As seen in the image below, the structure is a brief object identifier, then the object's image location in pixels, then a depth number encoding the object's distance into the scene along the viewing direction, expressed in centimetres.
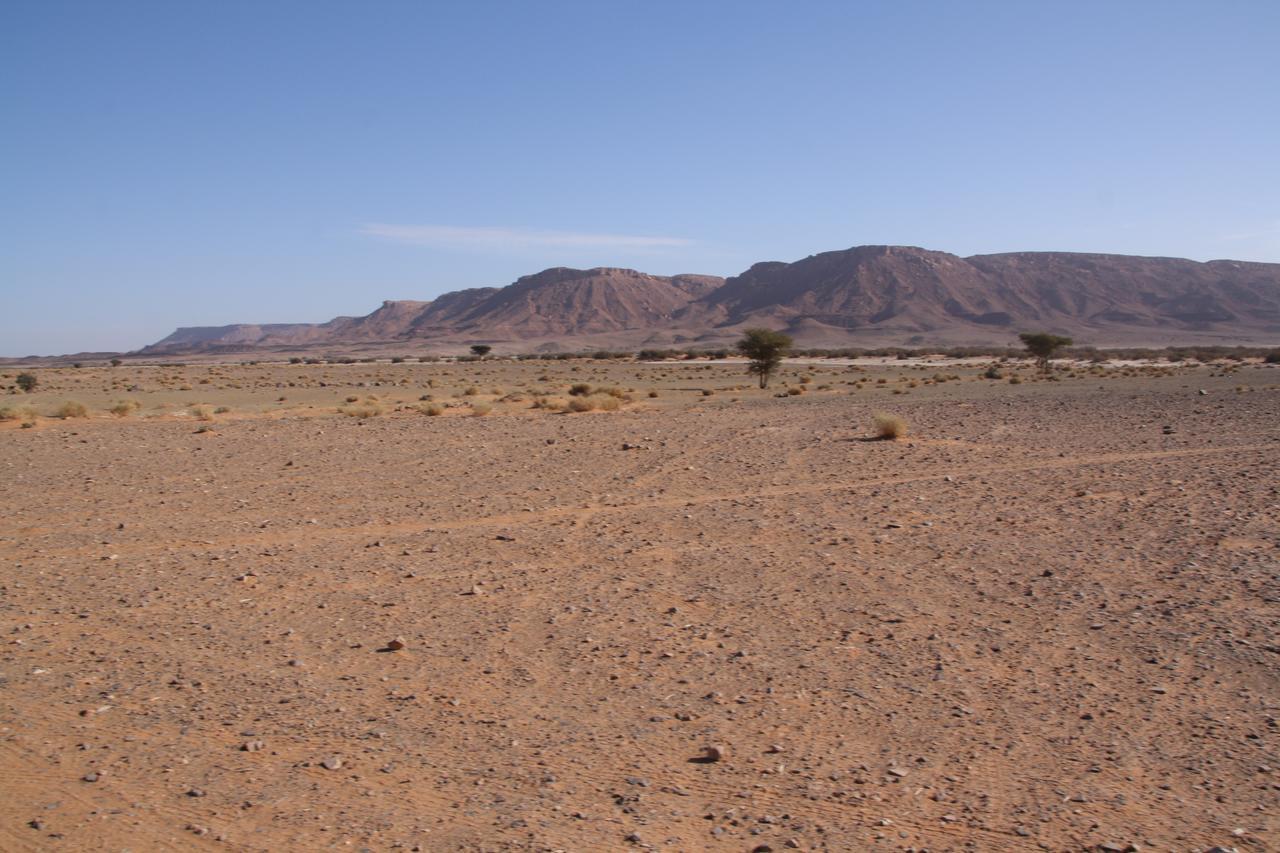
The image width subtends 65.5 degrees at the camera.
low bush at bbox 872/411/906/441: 2259
